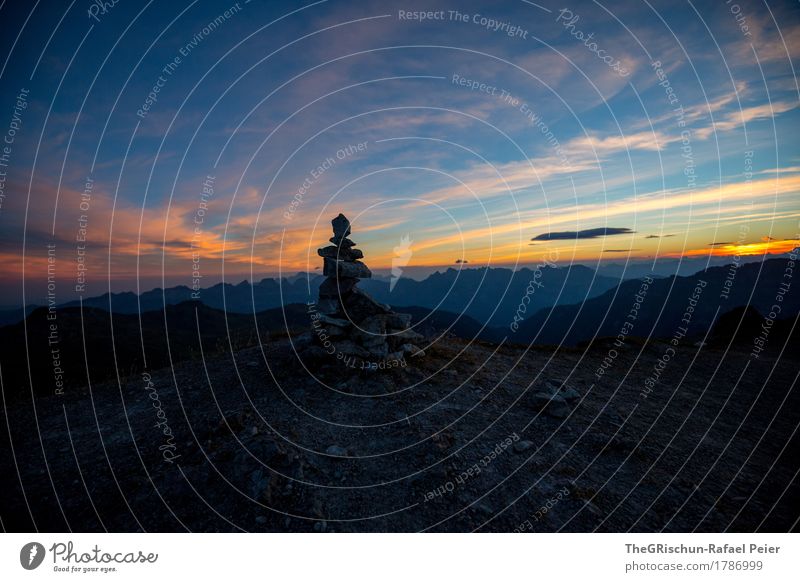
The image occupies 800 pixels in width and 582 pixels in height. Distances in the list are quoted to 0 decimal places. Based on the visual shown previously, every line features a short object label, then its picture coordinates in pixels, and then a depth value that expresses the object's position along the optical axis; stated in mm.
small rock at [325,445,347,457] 10773
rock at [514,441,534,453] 11391
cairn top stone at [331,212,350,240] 17953
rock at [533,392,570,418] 13648
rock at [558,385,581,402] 15043
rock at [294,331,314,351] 17219
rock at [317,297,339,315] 17734
